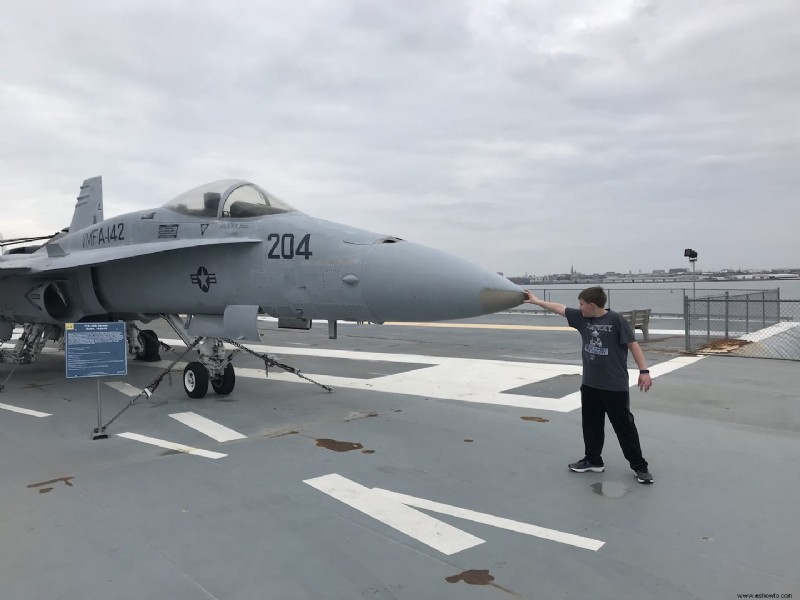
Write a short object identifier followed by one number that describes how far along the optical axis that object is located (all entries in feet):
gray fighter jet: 18.45
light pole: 55.06
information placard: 19.40
